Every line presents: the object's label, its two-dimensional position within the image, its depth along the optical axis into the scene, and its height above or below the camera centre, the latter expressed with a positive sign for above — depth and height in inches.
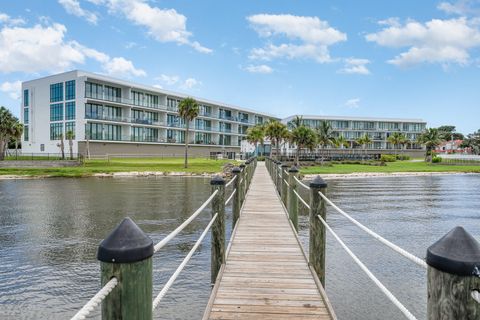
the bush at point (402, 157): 3934.5 -79.0
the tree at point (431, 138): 3408.0 +103.0
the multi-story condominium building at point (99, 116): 2283.5 +200.4
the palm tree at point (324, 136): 3112.7 +103.2
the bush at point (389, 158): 3201.3 -80.6
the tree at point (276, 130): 2832.2 +132.7
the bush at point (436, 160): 3297.2 -88.5
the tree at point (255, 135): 3046.3 +103.6
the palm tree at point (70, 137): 2194.9 +51.9
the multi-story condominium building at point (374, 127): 4207.7 +243.9
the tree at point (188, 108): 2142.0 +218.5
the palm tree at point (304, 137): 2815.0 +83.5
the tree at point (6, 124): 2162.9 +121.8
